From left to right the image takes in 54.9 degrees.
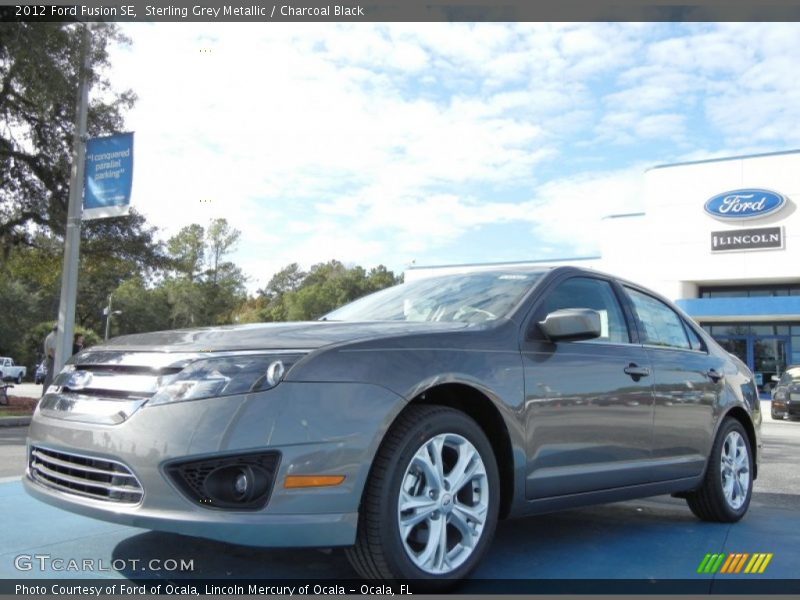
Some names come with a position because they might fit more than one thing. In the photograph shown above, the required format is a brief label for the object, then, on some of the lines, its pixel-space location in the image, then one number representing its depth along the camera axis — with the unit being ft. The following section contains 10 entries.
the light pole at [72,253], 45.91
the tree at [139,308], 221.66
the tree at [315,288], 270.87
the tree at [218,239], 220.43
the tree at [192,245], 217.36
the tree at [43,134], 51.34
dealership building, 103.35
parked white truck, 139.54
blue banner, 42.96
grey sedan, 9.43
